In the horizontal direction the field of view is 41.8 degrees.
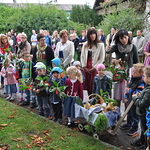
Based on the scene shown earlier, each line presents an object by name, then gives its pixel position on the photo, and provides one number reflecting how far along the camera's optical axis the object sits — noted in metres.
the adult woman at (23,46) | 7.53
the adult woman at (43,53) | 6.11
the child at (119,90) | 4.84
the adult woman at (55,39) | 11.56
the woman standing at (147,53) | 6.37
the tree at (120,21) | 7.55
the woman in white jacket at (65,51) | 6.17
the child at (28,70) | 6.11
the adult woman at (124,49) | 4.81
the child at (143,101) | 3.19
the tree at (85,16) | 21.41
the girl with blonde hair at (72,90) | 4.54
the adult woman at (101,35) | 10.79
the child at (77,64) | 6.19
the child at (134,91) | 4.02
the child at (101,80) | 4.80
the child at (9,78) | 6.55
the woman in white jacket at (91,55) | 5.30
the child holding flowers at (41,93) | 5.10
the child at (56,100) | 4.86
